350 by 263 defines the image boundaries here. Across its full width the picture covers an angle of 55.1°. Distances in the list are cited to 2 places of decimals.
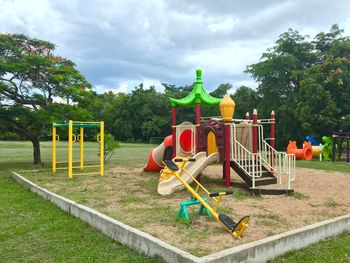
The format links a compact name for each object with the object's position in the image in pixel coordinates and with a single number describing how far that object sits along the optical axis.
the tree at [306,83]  22.33
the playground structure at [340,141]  17.85
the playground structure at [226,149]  8.00
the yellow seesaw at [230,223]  4.41
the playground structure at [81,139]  10.23
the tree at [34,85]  12.27
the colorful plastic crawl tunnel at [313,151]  19.56
